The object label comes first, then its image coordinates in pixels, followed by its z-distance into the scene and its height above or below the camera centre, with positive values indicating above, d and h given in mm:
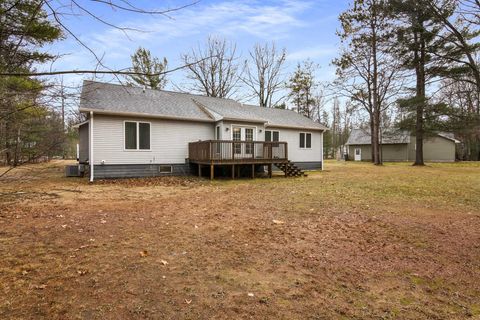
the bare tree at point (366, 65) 25000 +8364
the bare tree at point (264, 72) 32062 +9515
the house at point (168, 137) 13133 +988
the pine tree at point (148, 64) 27714 +9233
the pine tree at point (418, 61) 15430 +6305
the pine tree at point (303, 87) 35562 +8617
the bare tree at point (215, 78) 27836 +8016
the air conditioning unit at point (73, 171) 15102 -799
